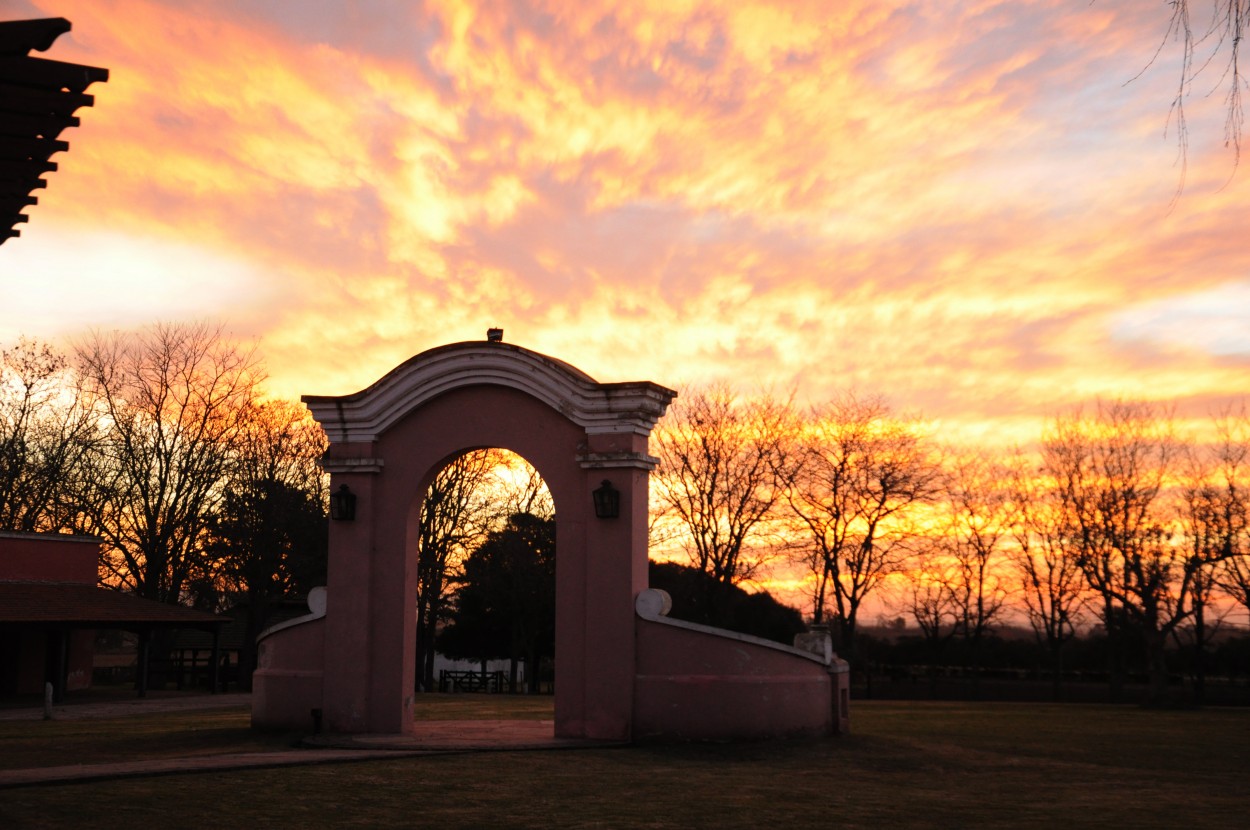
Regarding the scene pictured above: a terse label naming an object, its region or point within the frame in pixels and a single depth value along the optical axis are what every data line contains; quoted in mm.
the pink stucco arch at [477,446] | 14859
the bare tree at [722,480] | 43562
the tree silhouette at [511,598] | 44594
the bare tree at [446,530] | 45156
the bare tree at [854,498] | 42781
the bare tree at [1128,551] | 35500
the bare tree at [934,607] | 44531
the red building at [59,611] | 30984
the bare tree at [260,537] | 42906
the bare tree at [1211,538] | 35656
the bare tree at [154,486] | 43906
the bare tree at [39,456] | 43125
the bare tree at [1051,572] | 42781
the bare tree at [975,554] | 45531
